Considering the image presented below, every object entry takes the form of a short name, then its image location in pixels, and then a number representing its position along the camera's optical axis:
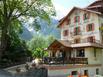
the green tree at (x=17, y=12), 15.50
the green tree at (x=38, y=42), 34.19
